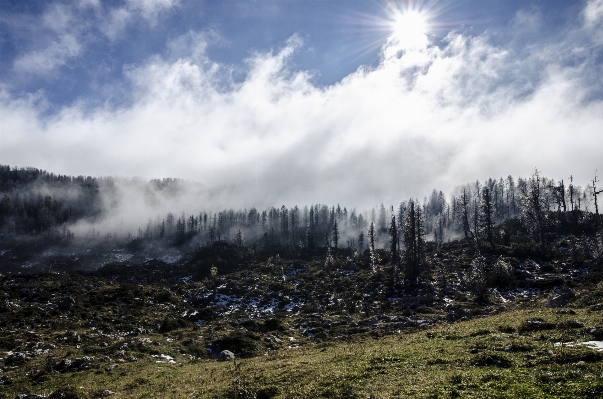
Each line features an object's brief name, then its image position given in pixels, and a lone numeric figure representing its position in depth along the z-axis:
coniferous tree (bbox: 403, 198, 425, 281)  77.62
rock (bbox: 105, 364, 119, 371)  29.84
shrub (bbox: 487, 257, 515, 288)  58.77
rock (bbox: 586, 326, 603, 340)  18.37
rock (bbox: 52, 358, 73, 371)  29.80
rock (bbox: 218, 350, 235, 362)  35.03
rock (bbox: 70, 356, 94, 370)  30.22
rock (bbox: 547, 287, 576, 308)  35.49
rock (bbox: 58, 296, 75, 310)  52.44
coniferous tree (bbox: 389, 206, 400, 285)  86.19
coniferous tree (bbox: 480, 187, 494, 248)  91.29
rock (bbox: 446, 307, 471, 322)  40.72
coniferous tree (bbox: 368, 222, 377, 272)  86.72
